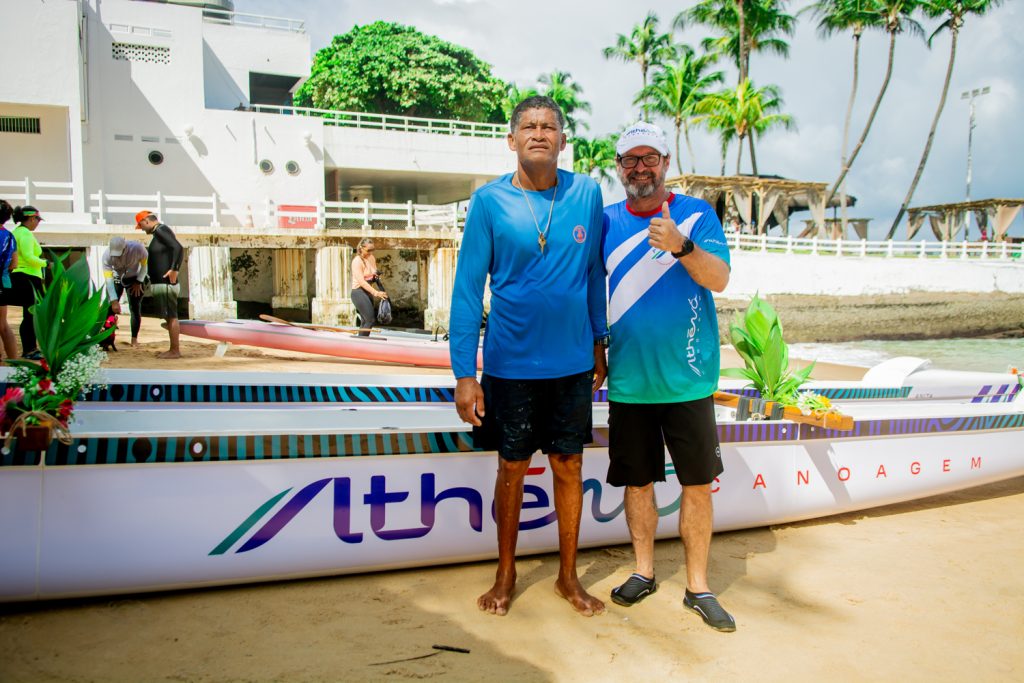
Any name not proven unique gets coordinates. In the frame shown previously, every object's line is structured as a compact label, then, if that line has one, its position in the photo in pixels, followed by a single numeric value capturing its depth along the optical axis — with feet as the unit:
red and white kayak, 33.53
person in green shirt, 21.59
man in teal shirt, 9.12
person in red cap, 27.73
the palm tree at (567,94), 141.49
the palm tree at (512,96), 120.57
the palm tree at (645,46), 130.19
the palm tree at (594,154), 145.79
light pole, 118.01
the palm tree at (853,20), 109.29
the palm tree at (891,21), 107.86
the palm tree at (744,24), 113.19
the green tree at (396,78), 106.63
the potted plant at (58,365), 8.22
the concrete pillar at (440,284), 64.90
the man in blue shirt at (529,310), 8.61
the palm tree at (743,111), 102.63
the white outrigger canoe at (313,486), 8.54
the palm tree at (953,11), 108.27
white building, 57.41
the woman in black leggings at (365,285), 35.12
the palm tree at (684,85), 117.19
